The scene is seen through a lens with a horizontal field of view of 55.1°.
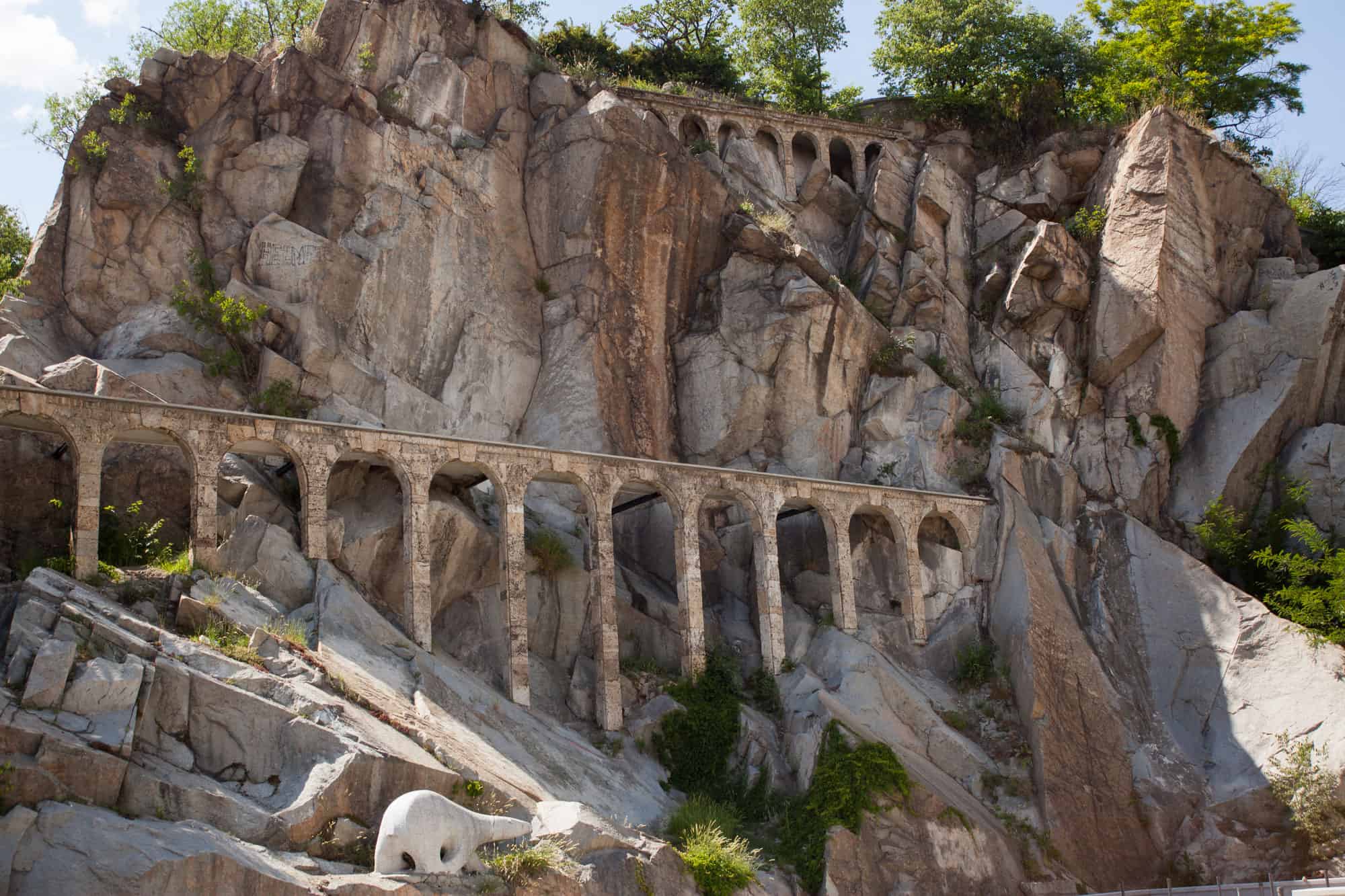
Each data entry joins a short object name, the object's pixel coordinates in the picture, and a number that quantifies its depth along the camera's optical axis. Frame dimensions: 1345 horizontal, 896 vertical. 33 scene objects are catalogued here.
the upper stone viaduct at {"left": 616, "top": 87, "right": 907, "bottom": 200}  47.19
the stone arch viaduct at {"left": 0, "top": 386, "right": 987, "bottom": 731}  26.67
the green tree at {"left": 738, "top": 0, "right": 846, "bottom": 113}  53.97
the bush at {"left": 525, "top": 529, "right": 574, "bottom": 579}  34.16
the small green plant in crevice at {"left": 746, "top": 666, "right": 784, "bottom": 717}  33.34
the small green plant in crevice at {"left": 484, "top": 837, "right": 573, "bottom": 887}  21.72
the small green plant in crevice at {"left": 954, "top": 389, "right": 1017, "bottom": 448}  41.00
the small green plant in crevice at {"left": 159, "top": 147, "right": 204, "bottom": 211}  37.31
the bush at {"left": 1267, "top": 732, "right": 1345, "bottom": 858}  30.70
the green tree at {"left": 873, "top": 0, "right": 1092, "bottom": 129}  50.47
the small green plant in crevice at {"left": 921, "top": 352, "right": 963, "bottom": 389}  42.72
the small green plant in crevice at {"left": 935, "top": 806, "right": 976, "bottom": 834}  30.09
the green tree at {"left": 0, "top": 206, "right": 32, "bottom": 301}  37.81
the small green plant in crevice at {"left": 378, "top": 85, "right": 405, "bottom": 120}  40.53
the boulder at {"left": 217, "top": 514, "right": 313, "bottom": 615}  27.56
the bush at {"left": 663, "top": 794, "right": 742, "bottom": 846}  27.30
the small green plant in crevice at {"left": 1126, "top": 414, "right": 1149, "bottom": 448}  40.91
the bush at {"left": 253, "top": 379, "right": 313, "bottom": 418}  34.00
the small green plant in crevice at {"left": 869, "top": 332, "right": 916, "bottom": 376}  42.28
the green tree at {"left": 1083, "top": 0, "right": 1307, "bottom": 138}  48.84
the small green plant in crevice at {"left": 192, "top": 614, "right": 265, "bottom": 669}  23.81
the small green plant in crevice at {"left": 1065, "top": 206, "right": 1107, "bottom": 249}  45.25
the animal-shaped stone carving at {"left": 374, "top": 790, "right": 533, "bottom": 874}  20.39
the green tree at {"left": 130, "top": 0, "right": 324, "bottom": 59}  45.06
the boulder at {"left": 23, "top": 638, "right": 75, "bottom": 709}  20.23
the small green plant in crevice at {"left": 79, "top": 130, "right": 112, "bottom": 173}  36.91
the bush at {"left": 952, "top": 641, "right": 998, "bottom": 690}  35.69
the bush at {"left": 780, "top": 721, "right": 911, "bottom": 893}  28.36
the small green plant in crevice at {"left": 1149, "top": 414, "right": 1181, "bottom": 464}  41.00
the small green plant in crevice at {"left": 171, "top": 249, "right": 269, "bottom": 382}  34.53
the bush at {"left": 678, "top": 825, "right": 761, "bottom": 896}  25.22
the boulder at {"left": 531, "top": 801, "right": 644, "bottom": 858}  23.28
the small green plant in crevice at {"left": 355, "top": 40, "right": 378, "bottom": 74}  40.78
